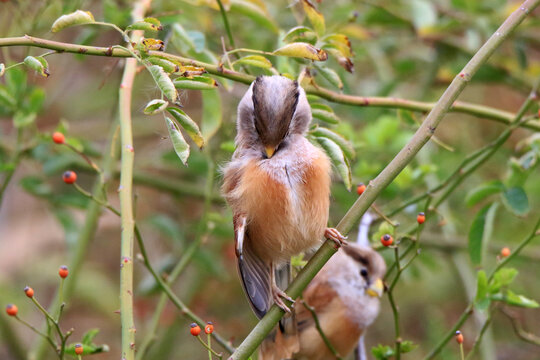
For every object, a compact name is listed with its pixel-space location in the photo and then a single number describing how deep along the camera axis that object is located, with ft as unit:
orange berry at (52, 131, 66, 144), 17.71
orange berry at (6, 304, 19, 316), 15.13
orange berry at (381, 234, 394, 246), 16.52
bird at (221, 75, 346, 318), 17.66
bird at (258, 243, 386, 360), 24.40
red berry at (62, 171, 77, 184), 16.09
